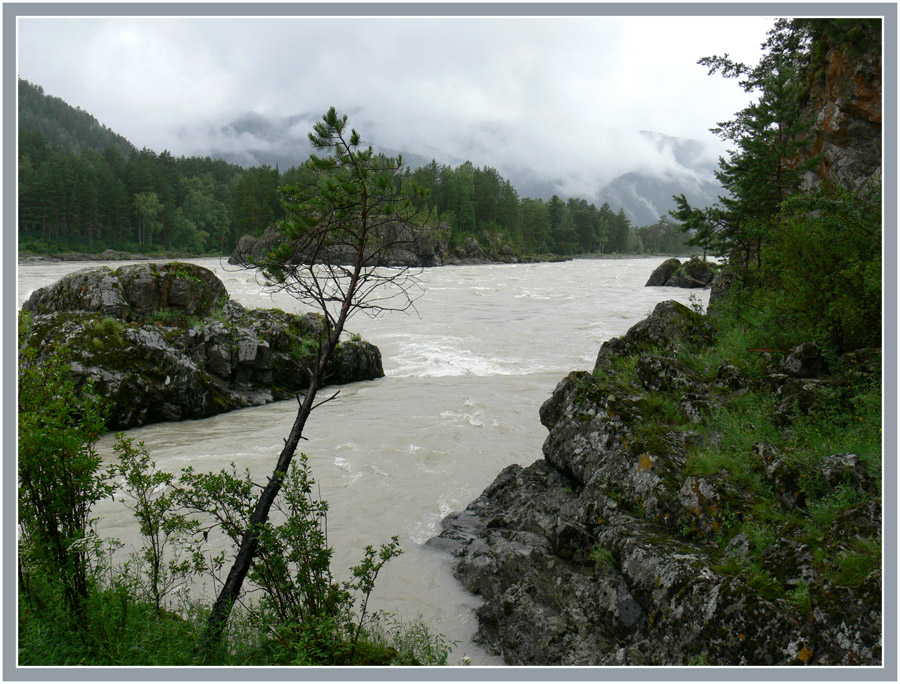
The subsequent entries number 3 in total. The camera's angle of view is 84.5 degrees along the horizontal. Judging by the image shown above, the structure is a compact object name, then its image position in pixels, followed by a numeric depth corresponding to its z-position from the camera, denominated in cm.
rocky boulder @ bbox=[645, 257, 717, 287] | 4797
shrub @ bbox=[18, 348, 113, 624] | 405
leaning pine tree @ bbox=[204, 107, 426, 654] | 559
